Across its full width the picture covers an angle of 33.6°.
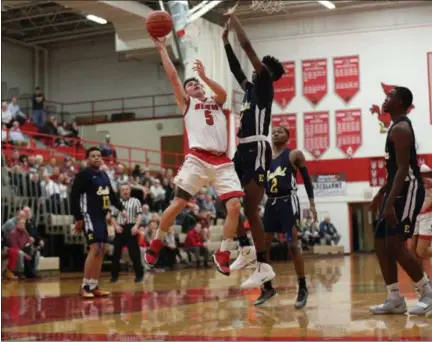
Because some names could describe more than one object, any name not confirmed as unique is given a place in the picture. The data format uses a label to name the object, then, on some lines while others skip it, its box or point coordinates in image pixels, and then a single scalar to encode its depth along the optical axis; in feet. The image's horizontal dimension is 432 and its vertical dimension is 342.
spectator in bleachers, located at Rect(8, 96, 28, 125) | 74.46
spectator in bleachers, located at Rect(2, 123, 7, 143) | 58.17
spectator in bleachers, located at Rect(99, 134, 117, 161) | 67.51
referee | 39.96
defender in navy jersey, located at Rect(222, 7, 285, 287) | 21.39
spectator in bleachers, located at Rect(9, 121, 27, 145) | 63.21
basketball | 19.57
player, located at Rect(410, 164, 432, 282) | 31.12
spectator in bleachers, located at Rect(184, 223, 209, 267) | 57.00
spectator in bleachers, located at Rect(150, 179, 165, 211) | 53.78
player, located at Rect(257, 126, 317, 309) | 23.06
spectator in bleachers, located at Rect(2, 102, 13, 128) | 70.23
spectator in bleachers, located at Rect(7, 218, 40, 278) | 46.85
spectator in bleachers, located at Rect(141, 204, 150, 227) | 50.63
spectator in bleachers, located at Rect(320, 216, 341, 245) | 72.79
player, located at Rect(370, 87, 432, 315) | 18.78
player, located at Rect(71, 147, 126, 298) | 29.45
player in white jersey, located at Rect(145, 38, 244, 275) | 20.70
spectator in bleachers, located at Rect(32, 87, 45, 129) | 83.41
